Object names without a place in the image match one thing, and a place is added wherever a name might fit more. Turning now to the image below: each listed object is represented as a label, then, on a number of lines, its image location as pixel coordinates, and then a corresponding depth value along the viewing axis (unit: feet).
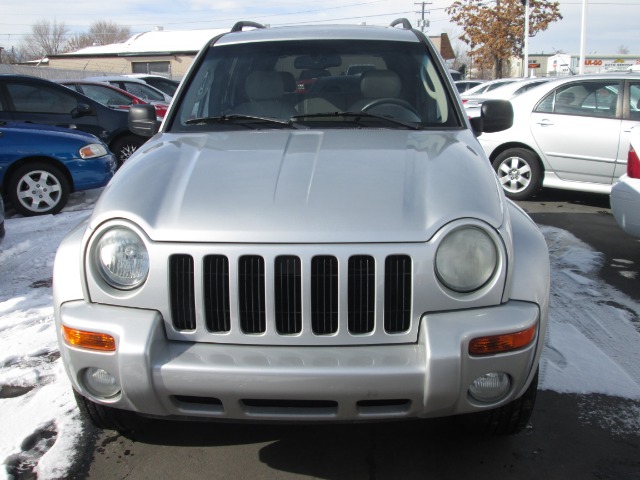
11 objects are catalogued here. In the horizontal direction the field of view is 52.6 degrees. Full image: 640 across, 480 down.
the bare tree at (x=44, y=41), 254.68
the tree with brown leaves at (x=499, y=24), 118.01
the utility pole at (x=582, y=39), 76.34
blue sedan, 23.58
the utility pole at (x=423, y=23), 189.22
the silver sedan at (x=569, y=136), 24.64
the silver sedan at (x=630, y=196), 16.85
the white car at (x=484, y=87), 50.78
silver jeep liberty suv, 7.20
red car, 36.78
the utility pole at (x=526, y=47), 96.27
